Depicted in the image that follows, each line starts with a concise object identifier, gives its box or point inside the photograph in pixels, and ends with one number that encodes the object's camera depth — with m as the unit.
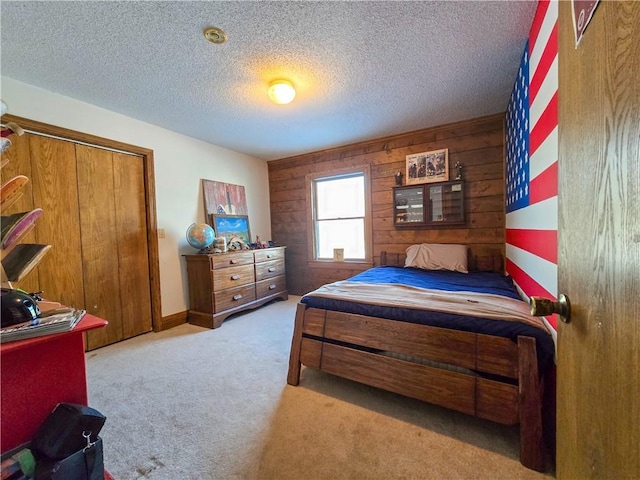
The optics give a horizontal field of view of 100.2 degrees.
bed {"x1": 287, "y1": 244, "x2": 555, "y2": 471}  1.26
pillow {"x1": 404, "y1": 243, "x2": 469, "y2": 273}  2.99
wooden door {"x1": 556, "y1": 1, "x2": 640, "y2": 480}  0.39
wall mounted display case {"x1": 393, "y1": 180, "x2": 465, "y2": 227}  3.15
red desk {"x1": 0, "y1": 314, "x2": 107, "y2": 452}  0.84
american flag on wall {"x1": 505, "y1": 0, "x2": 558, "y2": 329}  1.31
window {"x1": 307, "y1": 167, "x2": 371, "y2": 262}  3.83
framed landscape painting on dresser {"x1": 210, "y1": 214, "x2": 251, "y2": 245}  3.64
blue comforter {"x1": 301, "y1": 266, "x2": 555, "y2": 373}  1.28
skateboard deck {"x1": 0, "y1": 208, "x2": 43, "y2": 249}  0.74
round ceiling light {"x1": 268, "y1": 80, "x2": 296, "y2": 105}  2.16
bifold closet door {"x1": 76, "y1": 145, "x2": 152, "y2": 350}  2.54
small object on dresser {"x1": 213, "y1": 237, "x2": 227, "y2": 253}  3.30
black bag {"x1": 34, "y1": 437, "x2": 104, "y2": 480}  0.82
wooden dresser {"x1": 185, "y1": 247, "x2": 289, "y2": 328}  3.08
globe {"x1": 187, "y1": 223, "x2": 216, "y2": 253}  3.16
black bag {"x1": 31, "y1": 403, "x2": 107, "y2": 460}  0.86
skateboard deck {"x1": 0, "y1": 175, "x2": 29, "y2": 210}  0.74
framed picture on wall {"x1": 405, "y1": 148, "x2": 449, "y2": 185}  3.23
